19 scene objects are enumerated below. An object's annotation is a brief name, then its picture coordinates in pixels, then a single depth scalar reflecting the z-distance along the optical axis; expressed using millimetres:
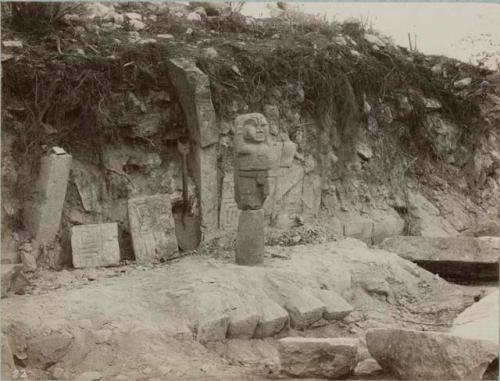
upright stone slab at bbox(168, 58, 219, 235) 9578
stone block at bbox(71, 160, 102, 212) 9062
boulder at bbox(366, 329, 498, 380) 4859
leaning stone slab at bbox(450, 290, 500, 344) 5074
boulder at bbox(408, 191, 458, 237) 11938
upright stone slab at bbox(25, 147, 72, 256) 8359
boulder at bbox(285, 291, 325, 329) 7070
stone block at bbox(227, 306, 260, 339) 6637
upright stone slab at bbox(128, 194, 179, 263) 8898
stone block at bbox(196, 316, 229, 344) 6461
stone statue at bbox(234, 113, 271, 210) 8156
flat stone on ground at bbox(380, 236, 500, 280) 9383
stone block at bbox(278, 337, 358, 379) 5320
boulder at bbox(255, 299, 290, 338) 6793
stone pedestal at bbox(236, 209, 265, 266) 8211
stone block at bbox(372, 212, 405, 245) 11359
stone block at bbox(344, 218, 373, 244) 11102
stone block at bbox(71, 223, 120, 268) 8391
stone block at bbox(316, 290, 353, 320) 7344
